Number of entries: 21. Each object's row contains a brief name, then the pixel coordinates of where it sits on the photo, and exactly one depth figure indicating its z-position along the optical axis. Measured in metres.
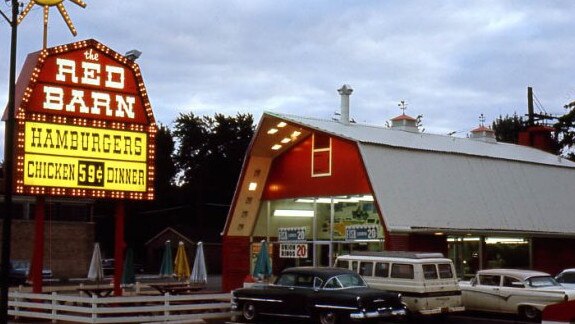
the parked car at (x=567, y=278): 26.63
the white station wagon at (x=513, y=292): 24.06
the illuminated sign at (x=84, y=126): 23.09
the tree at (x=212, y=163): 82.60
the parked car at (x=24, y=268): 48.31
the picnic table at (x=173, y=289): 25.72
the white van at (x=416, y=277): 23.55
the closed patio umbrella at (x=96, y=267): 29.27
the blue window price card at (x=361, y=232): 33.22
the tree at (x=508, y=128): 80.71
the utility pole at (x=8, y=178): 16.98
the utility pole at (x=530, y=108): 63.00
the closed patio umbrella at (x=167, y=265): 34.12
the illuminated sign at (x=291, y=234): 36.88
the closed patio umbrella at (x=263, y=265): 33.34
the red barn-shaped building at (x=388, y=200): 32.62
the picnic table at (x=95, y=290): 25.19
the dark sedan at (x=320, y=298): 21.31
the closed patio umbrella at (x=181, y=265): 33.99
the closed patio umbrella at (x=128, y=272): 30.31
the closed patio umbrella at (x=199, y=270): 35.47
